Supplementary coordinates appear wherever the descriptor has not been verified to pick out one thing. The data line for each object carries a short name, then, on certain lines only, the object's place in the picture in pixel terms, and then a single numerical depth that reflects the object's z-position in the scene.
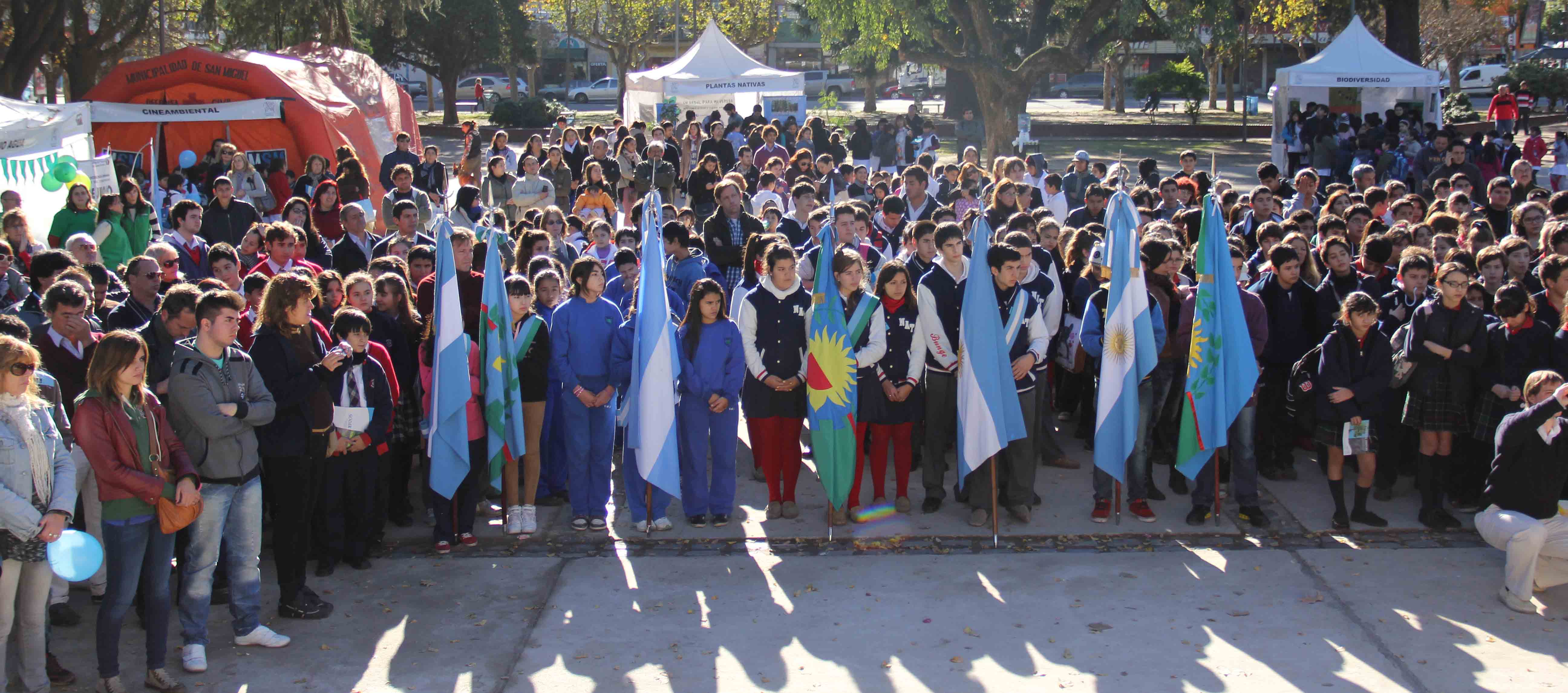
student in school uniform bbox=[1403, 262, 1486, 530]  7.18
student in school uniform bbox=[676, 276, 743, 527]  7.24
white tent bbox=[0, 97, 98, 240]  11.85
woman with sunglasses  4.78
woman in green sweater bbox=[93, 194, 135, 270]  10.42
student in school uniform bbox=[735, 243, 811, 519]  7.30
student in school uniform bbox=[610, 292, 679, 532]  7.33
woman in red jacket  4.98
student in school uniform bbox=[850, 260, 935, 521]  7.33
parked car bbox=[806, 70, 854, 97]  61.44
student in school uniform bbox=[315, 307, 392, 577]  6.32
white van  51.00
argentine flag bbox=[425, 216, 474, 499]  6.88
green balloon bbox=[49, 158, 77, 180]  12.28
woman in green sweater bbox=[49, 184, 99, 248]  10.64
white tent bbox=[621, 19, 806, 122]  24.34
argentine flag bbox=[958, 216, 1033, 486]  7.12
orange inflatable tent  18.64
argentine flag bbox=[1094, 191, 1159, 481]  7.20
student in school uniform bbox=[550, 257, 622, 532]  7.21
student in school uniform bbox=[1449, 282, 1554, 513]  7.09
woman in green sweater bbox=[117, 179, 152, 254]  10.86
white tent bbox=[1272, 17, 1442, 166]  21.94
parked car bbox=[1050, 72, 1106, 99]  64.88
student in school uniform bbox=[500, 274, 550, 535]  7.27
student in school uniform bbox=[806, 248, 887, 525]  7.19
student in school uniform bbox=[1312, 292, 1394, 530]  7.06
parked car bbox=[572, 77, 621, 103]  59.53
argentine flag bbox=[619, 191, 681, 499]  7.15
